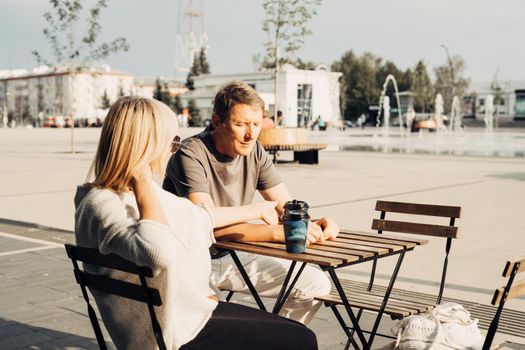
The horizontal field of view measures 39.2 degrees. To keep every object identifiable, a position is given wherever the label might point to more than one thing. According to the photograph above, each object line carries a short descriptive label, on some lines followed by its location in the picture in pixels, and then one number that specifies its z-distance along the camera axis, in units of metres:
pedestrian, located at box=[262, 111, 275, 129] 18.89
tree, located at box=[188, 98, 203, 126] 101.44
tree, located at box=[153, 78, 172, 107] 111.44
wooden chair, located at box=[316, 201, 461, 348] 3.61
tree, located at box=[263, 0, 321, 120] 27.47
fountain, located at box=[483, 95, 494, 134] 57.83
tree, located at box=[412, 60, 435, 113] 97.00
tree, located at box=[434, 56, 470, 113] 87.44
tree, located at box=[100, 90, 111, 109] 126.50
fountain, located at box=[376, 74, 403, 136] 58.21
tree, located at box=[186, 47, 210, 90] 125.00
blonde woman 2.58
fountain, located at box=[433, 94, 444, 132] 54.81
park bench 18.36
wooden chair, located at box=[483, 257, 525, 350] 2.76
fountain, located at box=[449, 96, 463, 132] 65.53
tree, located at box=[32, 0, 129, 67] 26.47
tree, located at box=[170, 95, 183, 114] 111.56
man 3.72
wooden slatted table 3.11
